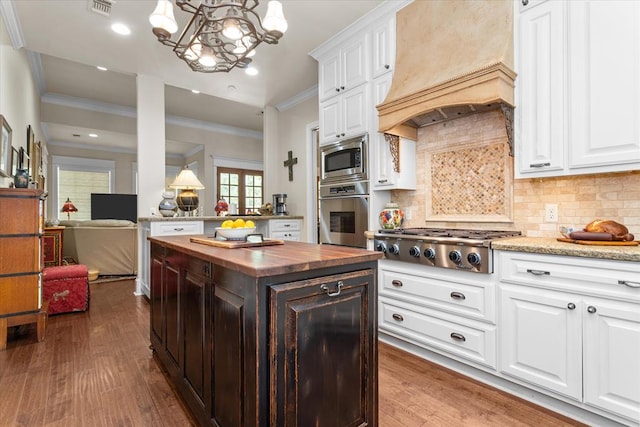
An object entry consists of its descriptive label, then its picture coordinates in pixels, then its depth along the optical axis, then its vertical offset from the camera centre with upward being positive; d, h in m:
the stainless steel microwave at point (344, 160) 3.12 +0.53
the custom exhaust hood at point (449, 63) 2.14 +1.08
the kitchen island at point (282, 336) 1.14 -0.49
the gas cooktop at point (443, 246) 2.03 -0.25
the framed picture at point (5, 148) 2.85 +0.60
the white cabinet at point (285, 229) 4.67 -0.25
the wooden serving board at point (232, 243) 1.71 -0.17
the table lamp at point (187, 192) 4.33 +0.28
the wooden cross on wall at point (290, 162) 5.16 +0.79
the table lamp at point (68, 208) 7.43 +0.11
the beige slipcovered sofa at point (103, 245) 5.02 -0.50
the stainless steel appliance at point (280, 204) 4.96 +0.12
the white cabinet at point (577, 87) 1.75 +0.72
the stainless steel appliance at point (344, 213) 3.13 -0.01
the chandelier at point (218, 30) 1.94 +1.18
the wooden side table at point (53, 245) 4.64 -0.47
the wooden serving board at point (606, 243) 1.69 -0.17
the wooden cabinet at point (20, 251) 2.54 -0.30
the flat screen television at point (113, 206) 8.13 +0.16
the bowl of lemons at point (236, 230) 1.91 -0.10
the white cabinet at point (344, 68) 3.15 +1.47
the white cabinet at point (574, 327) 1.52 -0.61
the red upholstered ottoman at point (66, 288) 3.40 -0.80
